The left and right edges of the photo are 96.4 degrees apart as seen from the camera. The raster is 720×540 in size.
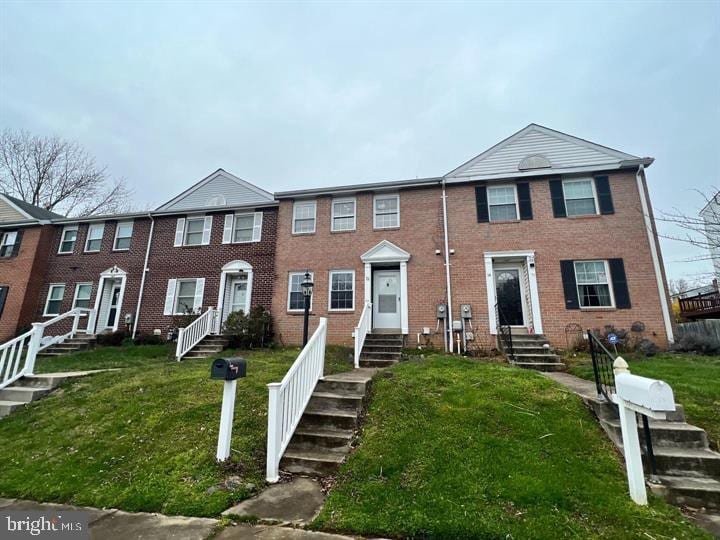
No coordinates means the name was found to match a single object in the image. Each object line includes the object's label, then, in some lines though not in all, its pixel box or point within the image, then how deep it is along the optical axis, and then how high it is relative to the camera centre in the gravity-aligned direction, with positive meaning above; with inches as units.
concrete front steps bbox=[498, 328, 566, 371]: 311.3 -20.3
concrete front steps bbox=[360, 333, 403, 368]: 339.9 -22.3
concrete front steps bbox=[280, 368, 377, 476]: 149.2 -51.8
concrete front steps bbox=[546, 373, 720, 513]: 120.9 -51.2
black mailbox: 151.1 -19.3
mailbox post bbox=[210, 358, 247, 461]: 149.6 -32.8
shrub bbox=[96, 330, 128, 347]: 481.7 -18.3
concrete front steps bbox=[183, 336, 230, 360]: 410.6 -25.0
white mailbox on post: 108.5 -25.6
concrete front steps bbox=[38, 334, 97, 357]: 463.8 -29.6
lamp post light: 310.5 +39.1
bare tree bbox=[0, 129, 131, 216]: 834.2 +413.9
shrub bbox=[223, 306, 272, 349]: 428.8 -0.9
